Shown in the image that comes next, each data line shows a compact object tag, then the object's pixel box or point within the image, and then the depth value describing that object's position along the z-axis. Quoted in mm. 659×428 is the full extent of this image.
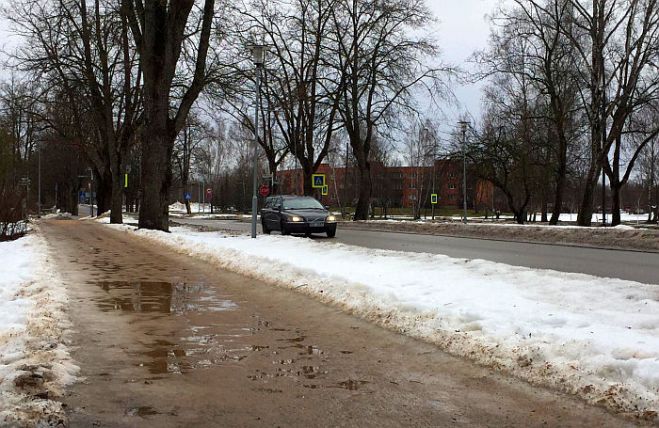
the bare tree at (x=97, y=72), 24388
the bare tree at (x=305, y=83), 35656
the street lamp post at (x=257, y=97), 19812
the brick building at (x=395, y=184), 68700
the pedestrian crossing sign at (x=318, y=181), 36131
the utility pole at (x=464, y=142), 38053
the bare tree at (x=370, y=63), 34562
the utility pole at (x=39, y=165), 55481
